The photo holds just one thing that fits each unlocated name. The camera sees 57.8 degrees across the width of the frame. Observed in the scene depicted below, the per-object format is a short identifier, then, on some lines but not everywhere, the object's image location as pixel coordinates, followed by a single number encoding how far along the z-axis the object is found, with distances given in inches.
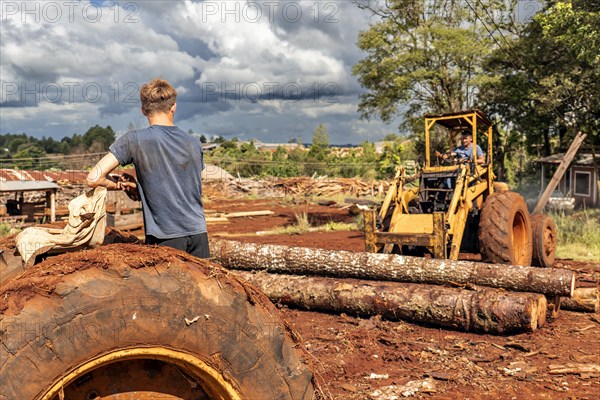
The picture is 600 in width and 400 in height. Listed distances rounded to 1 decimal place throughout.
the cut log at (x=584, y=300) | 282.7
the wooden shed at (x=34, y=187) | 614.2
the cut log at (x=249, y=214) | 860.4
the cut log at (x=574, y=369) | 203.9
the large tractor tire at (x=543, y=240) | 364.2
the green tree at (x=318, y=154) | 1637.6
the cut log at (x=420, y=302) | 244.4
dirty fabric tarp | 95.2
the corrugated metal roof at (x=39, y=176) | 742.5
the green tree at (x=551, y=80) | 517.7
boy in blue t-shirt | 107.7
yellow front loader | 306.0
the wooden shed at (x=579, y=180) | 957.8
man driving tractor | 359.6
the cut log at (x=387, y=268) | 264.2
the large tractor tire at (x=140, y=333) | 66.3
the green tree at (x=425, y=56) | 986.7
